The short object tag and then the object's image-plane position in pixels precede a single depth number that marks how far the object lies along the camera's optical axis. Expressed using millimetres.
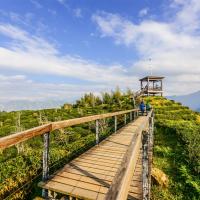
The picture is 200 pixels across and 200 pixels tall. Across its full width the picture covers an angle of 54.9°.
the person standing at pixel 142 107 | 19697
